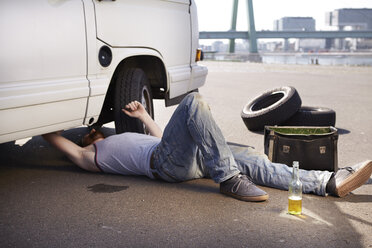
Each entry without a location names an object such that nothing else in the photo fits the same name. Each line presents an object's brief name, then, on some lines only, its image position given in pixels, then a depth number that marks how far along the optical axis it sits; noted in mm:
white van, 3881
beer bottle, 3672
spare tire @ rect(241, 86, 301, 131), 6898
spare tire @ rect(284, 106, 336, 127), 6992
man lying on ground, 3918
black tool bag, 4625
